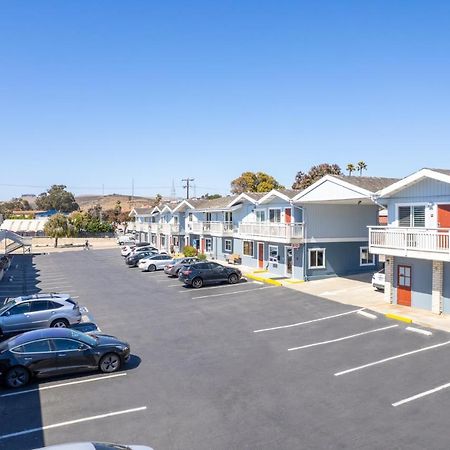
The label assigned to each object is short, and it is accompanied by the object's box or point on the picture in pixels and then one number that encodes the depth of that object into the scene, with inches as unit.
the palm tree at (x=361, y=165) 2682.1
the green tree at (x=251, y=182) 3385.8
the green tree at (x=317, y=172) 2573.8
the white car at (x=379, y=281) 1007.0
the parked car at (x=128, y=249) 1942.7
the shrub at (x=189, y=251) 1784.9
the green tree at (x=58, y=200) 5718.5
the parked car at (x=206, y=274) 1144.8
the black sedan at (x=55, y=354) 490.9
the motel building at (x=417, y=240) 772.6
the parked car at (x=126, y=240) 2893.7
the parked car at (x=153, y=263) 1525.6
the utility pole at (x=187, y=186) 3125.2
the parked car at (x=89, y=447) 236.5
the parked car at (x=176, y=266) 1342.3
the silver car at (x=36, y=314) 692.7
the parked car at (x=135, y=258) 1679.4
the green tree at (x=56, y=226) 2832.2
